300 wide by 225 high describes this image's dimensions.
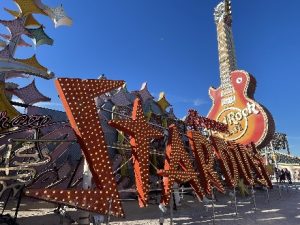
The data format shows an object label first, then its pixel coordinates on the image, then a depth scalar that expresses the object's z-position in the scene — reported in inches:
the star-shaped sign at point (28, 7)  445.2
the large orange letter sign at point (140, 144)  269.4
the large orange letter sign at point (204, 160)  380.5
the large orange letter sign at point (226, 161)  445.2
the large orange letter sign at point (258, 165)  561.3
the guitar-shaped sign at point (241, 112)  706.7
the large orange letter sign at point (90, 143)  223.4
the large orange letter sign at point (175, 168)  302.3
